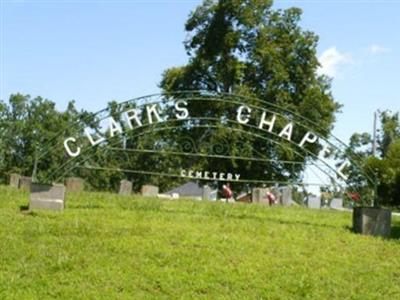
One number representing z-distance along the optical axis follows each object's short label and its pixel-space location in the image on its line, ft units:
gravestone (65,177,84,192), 61.51
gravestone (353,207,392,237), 39.88
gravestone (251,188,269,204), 70.28
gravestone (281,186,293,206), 70.79
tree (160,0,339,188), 106.22
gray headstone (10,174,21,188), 70.19
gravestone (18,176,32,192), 59.86
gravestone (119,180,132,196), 65.86
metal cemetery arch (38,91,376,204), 43.70
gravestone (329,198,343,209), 66.12
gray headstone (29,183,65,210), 39.96
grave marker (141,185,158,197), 67.10
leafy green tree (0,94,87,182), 192.54
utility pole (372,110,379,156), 154.67
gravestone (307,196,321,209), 73.99
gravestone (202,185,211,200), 75.44
